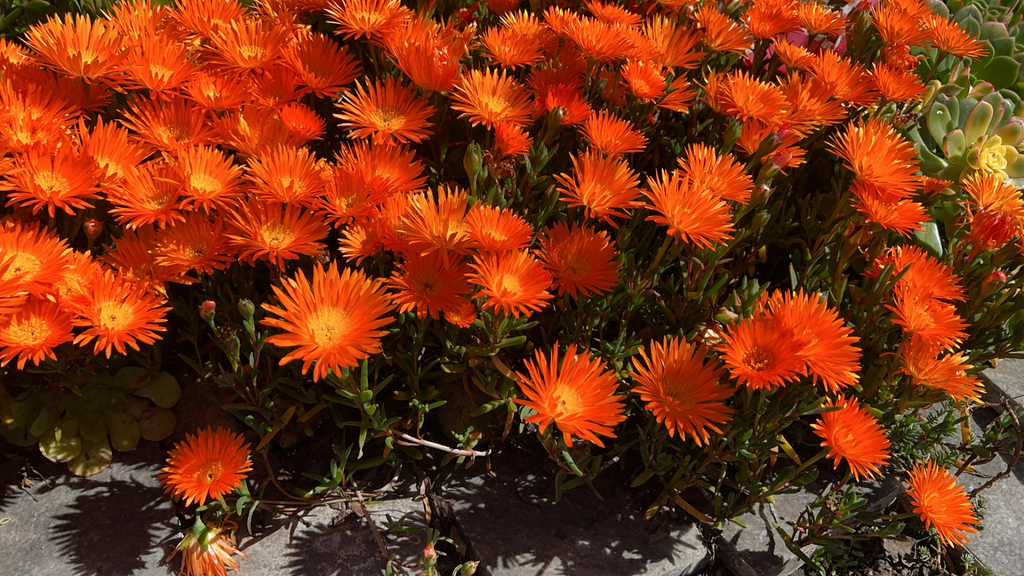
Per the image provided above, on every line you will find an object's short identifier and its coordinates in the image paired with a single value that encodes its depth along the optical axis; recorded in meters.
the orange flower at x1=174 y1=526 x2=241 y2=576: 0.72
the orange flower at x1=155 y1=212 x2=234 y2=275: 0.71
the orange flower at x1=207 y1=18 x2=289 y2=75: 0.79
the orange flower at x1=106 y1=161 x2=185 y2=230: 0.71
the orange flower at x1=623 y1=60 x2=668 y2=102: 0.79
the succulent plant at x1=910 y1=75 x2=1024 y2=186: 0.91
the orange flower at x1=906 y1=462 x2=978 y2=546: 0.73
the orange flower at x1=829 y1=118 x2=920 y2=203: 0.76
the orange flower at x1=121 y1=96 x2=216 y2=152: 0.76
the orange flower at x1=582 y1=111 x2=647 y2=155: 0.76
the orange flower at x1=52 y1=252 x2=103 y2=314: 0.69
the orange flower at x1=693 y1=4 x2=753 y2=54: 0.84
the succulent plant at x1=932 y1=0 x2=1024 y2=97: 1.03
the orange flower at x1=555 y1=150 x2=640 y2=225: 0.73
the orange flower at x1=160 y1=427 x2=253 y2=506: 0.71
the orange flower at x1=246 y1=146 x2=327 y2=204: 0.71
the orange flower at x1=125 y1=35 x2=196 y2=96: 0.76
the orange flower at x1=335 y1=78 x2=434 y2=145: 0.76
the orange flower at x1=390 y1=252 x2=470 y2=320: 0.70
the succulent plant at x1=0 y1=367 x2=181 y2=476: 0.75
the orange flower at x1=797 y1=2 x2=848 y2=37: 0.87
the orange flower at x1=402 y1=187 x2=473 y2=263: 0.70
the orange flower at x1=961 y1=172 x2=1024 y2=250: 0.78
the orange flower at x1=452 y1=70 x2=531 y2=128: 0.76
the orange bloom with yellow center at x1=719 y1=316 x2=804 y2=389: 0.67
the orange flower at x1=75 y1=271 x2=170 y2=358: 0.68
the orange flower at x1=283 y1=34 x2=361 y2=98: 0.78
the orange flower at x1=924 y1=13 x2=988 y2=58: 0.87
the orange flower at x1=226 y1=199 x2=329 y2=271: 0.69
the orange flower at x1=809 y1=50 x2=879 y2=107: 0.82
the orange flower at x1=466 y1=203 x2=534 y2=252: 0.69
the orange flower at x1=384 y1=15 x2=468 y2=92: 0.77
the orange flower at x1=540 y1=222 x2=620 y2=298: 0.72
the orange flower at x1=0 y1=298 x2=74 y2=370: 0.67
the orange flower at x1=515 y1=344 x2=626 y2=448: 0.67
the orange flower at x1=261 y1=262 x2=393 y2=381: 0.66
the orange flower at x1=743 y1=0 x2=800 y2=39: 0.85
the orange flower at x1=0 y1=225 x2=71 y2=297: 0.69
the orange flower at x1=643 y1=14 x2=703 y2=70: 0.84
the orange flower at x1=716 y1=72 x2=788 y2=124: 0.79
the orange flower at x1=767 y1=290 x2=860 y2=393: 0.68
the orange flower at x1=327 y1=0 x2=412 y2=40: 0.80
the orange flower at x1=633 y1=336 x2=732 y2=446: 0.69
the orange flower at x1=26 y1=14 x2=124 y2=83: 0.76
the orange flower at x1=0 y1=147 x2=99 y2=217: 0.70
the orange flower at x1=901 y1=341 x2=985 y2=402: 0.73
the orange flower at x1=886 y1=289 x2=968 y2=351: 0.73
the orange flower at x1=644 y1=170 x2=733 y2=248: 0.71
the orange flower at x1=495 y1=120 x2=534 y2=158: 0.75
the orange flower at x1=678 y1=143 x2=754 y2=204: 0.74
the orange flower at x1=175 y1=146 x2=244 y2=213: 0.72
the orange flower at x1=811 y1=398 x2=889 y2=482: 0.71
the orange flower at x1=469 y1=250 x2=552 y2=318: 0.68
